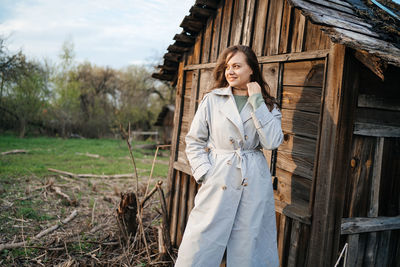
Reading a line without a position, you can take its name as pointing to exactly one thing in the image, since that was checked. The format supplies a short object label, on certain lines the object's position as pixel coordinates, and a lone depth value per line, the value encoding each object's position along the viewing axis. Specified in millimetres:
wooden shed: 2873
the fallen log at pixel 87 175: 10955
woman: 2756
